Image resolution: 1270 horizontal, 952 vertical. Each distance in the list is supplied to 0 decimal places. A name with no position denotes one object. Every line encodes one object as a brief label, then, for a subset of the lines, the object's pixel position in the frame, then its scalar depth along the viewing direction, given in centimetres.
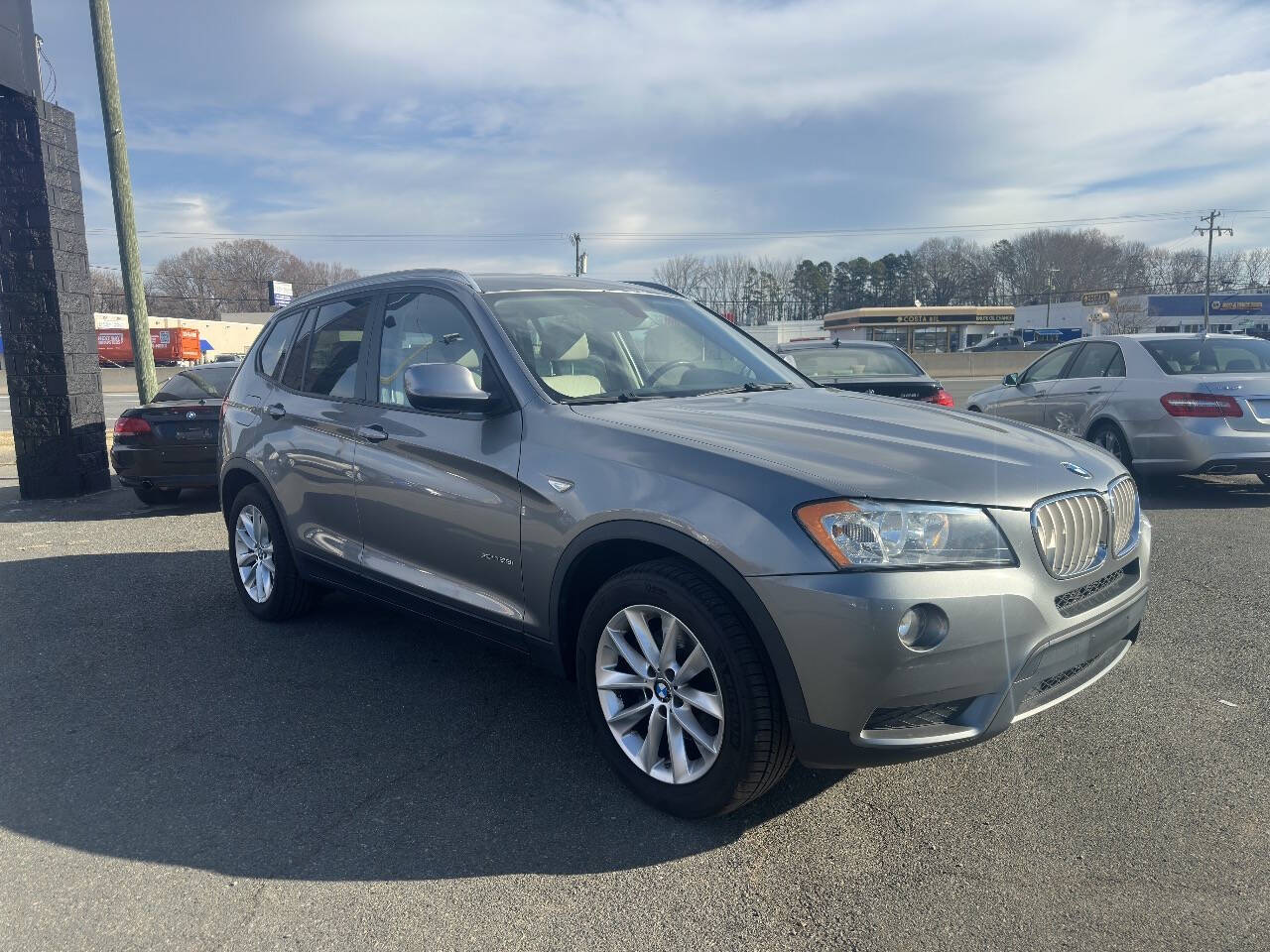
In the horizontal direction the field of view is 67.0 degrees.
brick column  969
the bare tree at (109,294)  9726
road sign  4509
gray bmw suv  268
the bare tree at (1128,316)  8411
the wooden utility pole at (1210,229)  7669
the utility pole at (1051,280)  10881
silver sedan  806
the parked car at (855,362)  998
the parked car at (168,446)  890
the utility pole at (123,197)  1246
